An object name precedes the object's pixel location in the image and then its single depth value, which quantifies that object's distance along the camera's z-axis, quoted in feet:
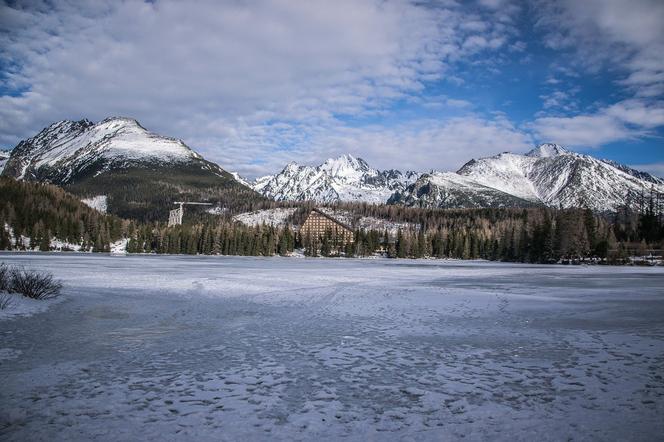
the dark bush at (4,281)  70.38
